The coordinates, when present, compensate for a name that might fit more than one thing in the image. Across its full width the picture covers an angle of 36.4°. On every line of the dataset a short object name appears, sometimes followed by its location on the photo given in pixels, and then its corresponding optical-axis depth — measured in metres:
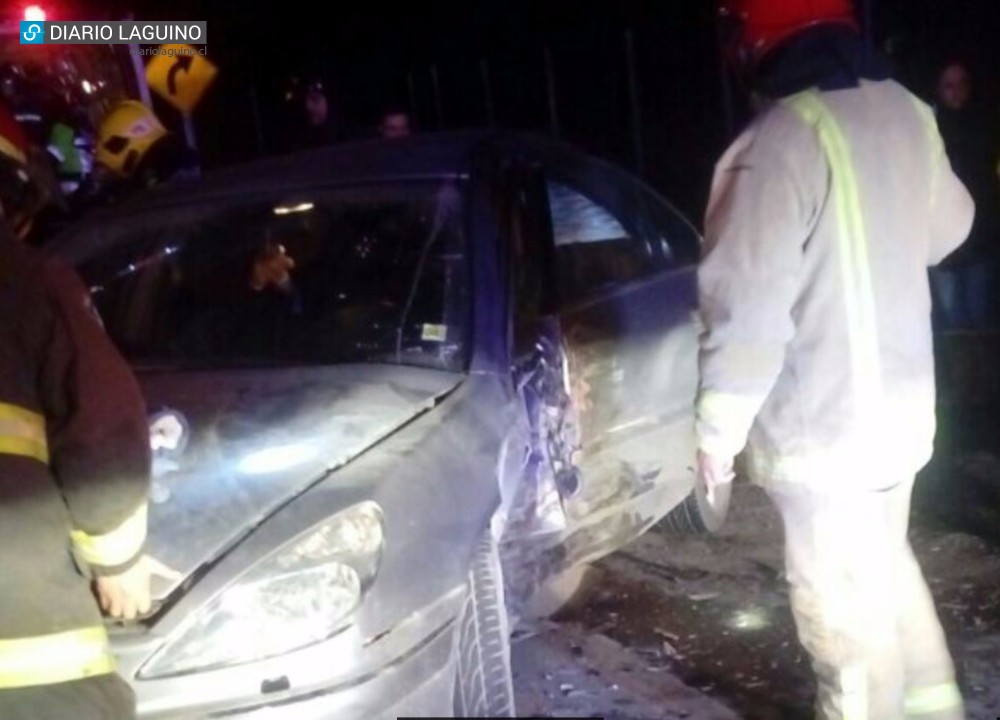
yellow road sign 9.45
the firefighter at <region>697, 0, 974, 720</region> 3.19
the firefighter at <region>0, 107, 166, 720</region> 2.63
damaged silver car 3.08
